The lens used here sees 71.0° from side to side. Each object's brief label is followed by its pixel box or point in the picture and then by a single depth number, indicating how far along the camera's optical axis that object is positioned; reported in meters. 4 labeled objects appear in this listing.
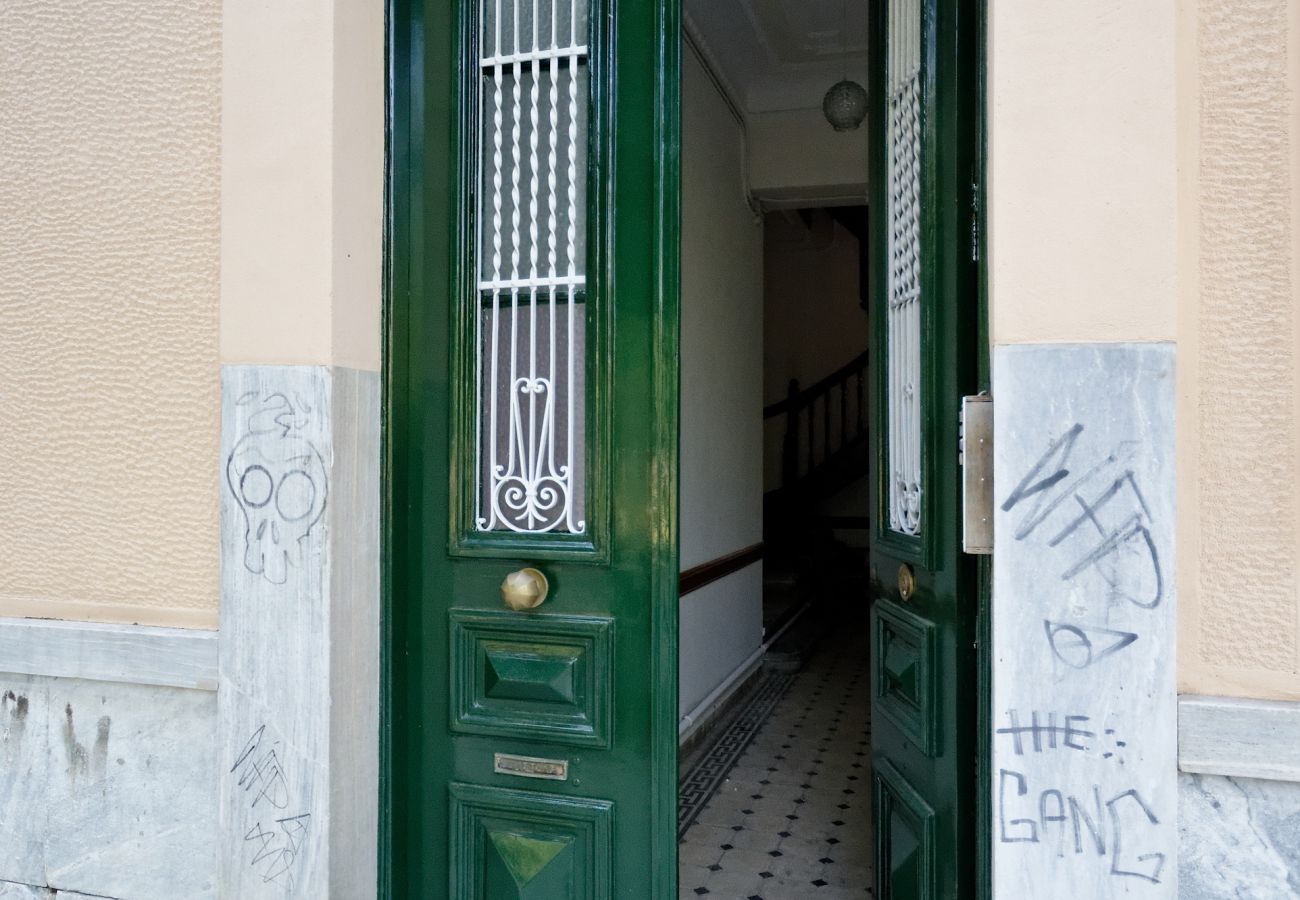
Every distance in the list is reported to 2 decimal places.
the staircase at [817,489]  8.51
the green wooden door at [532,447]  2.10
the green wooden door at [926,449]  1.90
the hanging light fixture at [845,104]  4.77
